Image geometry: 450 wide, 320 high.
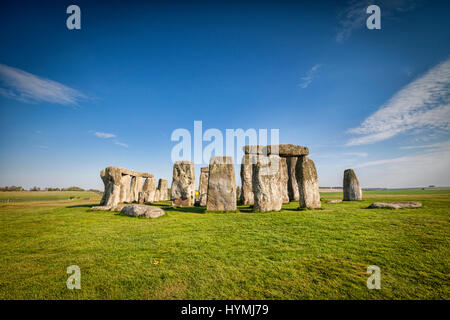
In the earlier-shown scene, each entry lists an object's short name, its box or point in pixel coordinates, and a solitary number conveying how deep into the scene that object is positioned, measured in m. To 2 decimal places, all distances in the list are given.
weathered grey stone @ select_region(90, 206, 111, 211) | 11.37
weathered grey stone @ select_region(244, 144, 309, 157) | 9.76
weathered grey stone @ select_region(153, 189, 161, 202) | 19.11
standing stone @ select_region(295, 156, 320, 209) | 9.76
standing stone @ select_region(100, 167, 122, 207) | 12.73
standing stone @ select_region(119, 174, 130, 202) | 14.95
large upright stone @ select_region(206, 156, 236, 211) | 10.00
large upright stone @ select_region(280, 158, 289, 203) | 13.93
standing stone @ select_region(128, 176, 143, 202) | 17.43
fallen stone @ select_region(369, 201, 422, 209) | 8.86
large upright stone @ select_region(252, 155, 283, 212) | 9.38
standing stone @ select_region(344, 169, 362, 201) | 14.01
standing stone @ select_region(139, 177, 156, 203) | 17.97
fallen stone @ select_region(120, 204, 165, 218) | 8.67
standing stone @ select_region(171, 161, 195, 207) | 14.40
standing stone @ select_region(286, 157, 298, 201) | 15.27
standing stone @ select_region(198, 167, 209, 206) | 15.54
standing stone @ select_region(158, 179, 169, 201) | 20.39
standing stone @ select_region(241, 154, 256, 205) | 14.30
